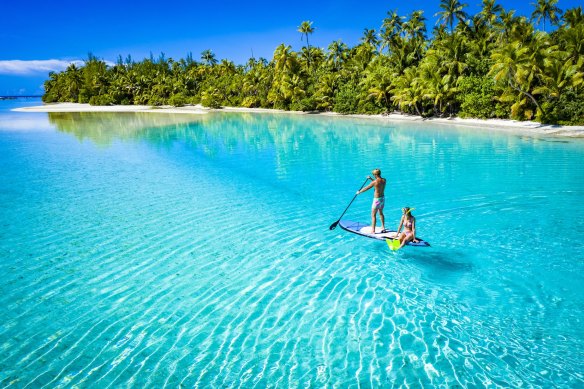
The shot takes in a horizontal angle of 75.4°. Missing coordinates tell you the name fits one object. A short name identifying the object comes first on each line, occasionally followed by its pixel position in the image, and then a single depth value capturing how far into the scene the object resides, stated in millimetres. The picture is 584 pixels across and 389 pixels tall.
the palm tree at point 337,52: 73950
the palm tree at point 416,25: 60688
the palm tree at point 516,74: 36250
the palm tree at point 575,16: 40594
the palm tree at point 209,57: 112250
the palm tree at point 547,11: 55772
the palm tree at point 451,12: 53062
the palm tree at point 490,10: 52875
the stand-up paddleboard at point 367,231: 10329
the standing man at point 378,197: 11258
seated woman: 10086
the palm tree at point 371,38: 75000
